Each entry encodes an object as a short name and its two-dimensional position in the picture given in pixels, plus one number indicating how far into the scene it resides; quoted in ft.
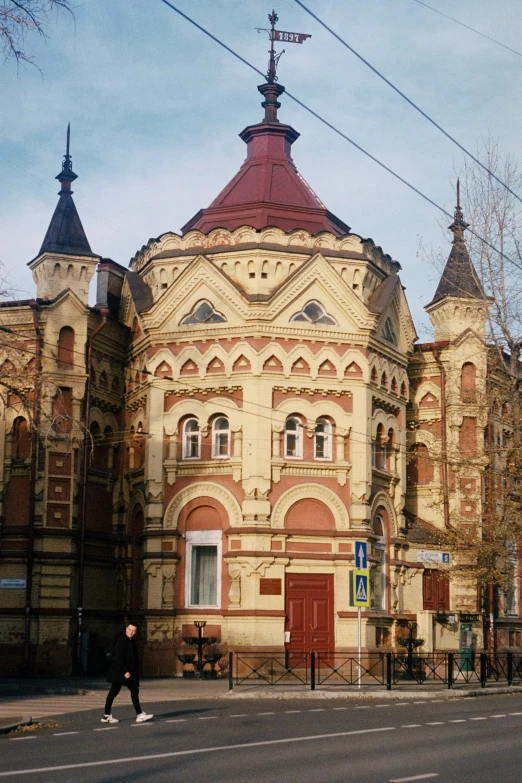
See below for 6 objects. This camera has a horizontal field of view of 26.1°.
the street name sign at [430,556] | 121.49
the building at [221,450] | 111.14
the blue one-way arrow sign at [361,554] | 93.14
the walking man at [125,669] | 61.62
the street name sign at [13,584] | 112.47
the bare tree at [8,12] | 47.11
